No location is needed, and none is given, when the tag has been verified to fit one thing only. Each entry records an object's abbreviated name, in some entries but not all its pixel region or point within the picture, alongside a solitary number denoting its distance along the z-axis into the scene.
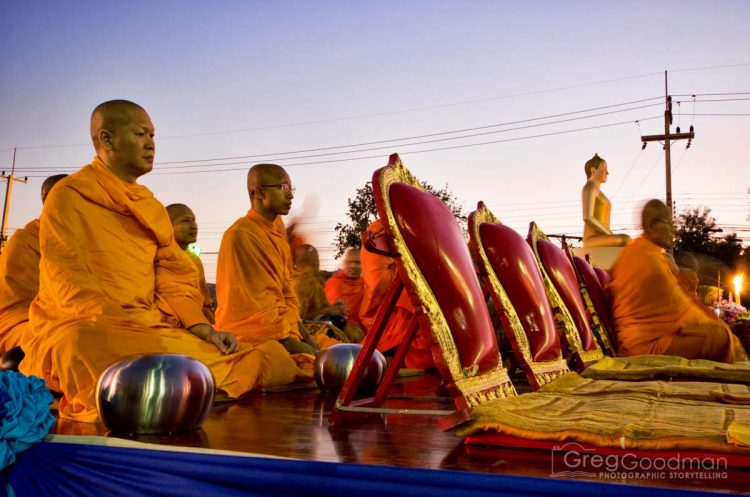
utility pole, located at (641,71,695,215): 21.26
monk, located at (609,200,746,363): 5.00
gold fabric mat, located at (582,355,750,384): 3.66
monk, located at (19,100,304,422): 3.20
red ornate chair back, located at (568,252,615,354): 5.46
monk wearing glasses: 4.95
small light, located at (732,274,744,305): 12.82
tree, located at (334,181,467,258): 21.53
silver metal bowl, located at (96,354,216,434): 2.59
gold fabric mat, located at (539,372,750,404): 2.72
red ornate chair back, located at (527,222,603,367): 4.14
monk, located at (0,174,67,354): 4.21
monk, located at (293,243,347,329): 7.01
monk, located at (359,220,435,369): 5.66
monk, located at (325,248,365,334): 7.77
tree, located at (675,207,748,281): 33.34
